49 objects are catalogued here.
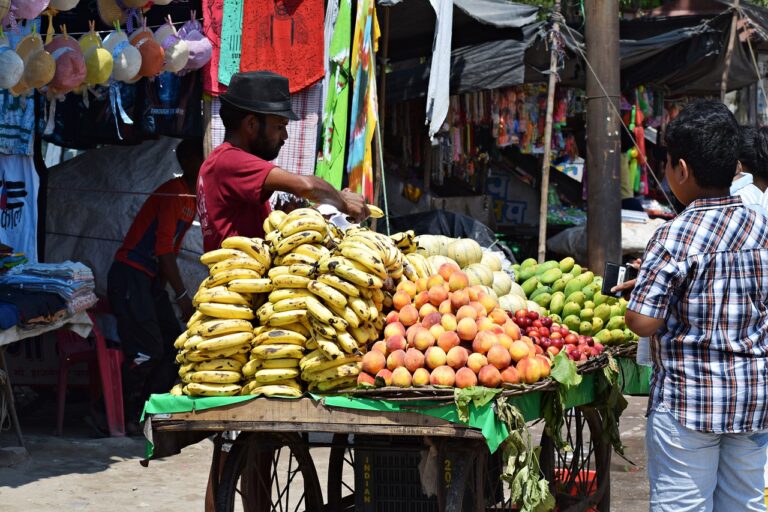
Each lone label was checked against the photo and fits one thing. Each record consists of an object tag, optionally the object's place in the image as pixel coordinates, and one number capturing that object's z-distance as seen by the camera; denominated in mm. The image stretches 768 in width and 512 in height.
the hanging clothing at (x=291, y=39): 7477
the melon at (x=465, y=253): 5293
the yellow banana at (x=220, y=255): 4012
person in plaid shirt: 3283
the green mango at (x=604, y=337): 5156
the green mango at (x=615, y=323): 5238
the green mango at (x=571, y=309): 5238
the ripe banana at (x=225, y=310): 3877
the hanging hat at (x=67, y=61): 6496
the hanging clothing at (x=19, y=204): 7180
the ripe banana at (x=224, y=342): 3812
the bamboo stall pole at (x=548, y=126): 9102
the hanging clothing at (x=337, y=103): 7535
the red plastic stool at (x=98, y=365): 7488
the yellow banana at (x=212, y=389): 3809
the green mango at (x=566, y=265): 5754
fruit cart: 3689
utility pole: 8383
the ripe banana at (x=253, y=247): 4020
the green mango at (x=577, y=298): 5289
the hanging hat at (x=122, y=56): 6766
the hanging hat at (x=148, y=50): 6895
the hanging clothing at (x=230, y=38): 7348
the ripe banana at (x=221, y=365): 3859
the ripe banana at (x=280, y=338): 3809
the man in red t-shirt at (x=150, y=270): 7551
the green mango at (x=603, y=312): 5266
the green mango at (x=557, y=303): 5289
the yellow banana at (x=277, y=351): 3787
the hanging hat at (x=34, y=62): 6289
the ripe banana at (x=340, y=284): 3826
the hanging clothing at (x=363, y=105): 7562
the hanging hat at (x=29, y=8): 6008
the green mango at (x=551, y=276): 5562
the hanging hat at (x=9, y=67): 5980
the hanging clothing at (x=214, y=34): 7336
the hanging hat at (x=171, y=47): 7008
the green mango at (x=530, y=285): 5578
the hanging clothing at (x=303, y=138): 7652
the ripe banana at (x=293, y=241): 3996
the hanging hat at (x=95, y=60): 6637
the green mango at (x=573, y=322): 5203
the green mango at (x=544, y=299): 5383
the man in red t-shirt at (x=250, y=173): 4285
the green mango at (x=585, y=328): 5195
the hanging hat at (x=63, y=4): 6285
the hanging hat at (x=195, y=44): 7188
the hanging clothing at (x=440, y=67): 7910
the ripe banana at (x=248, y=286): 3908
